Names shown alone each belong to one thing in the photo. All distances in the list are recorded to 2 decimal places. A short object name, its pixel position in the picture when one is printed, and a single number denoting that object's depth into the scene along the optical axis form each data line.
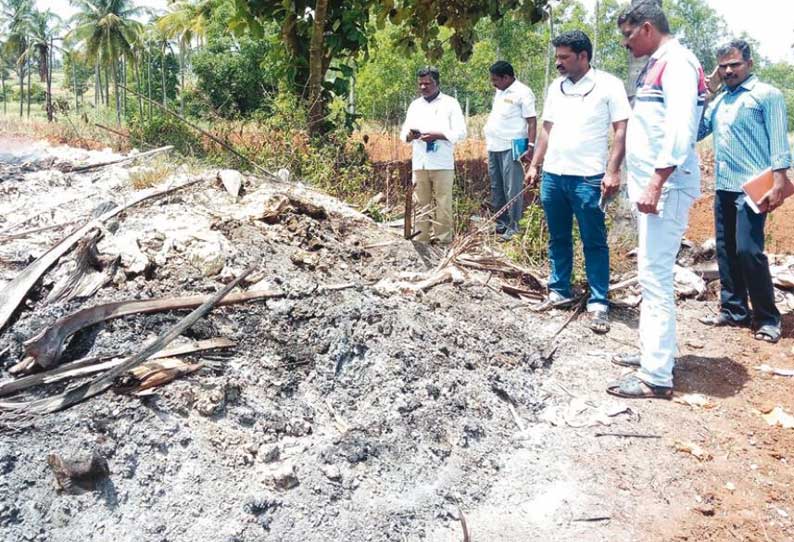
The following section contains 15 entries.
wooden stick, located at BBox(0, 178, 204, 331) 3.11
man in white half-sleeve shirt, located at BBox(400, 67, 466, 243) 5.46
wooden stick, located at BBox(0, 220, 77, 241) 4.08
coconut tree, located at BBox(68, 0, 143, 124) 38.97
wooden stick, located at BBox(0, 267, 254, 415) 2.61
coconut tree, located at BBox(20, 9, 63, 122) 44.88
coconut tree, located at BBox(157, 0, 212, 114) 27.98
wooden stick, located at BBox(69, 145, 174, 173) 6.55
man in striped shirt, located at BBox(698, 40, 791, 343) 4.04
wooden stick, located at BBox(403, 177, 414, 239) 5.01
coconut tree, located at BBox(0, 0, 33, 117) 45.25
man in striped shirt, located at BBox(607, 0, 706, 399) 3.16
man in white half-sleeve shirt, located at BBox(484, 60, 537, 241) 6.28
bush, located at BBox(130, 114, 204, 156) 8.71
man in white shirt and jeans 4.01
